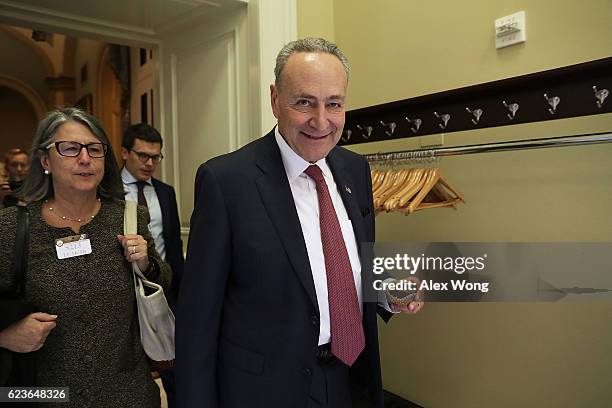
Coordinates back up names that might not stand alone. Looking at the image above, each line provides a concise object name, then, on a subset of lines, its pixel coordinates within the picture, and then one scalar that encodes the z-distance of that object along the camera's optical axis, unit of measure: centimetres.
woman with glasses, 126
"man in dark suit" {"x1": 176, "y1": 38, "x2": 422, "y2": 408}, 113
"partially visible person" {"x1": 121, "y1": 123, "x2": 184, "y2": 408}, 250
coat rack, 142
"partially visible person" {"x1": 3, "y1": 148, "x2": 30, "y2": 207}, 283
